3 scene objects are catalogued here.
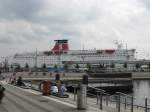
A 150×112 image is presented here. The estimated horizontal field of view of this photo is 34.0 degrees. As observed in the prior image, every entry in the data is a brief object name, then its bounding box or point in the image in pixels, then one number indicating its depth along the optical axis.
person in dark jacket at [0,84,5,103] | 15.74
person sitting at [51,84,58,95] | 20.19
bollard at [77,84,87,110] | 13.31
